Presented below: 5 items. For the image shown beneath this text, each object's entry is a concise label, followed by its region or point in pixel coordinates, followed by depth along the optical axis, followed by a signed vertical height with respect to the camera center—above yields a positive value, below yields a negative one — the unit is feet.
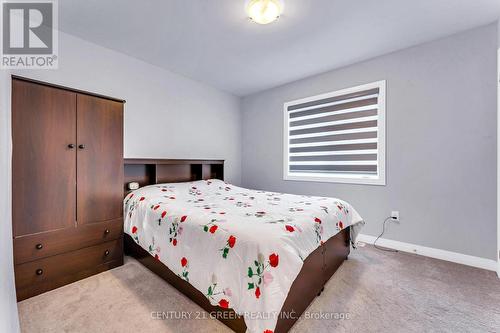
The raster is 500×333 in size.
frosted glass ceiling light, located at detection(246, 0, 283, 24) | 5.86 +4.44
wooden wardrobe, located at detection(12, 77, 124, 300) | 5.29 -0.52
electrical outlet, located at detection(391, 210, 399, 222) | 8.51 -2.00
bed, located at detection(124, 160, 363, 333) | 3.78 -1.80
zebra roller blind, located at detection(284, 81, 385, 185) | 9.11 +1.40
